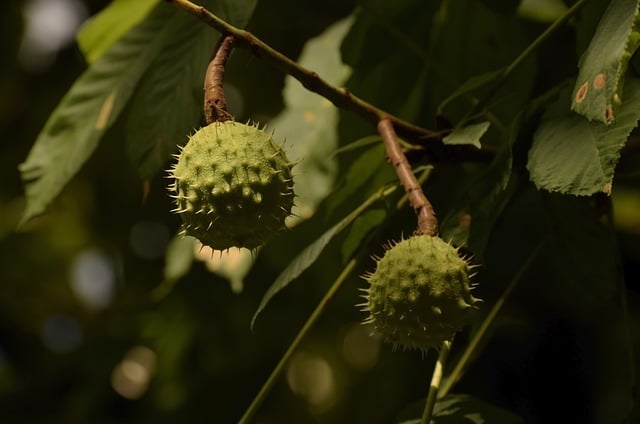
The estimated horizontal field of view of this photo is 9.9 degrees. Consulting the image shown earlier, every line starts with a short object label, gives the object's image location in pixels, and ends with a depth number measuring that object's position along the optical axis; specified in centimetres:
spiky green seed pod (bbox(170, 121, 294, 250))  142
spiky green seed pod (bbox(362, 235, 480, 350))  141
